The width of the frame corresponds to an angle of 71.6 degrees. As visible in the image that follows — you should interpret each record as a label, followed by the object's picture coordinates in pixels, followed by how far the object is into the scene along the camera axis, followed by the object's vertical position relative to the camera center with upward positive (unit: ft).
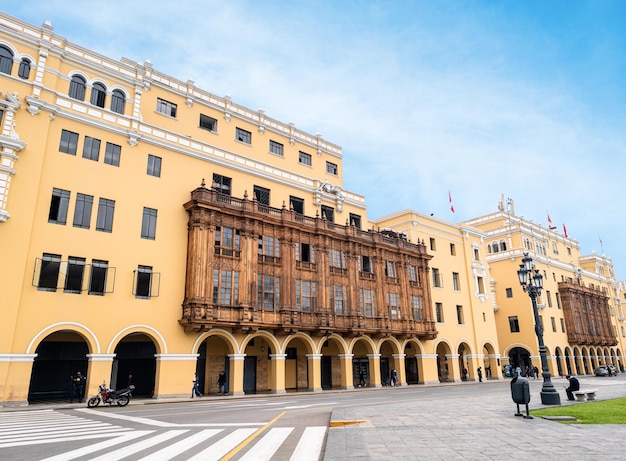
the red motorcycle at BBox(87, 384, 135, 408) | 75.20 -6.78
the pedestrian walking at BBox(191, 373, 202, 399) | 93.43 -6.86
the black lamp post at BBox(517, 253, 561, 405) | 61.87 +3.53
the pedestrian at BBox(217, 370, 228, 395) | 102.06 -6.26
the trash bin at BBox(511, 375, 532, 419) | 48.37 -4.49
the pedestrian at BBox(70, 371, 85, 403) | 86.61 -5.51
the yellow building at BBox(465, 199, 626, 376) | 203.41 +23.08
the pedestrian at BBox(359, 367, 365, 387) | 138.41 -7.46
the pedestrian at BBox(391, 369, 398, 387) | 136.98 -7.42
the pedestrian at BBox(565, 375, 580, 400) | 69.02 -5.76
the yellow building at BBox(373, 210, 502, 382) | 160.86 +20.37
